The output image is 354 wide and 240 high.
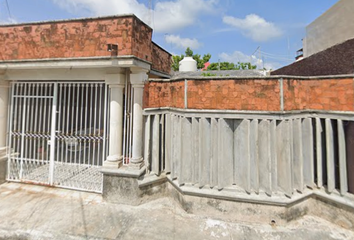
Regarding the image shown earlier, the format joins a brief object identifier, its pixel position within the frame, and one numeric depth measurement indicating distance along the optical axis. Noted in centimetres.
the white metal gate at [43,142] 466
